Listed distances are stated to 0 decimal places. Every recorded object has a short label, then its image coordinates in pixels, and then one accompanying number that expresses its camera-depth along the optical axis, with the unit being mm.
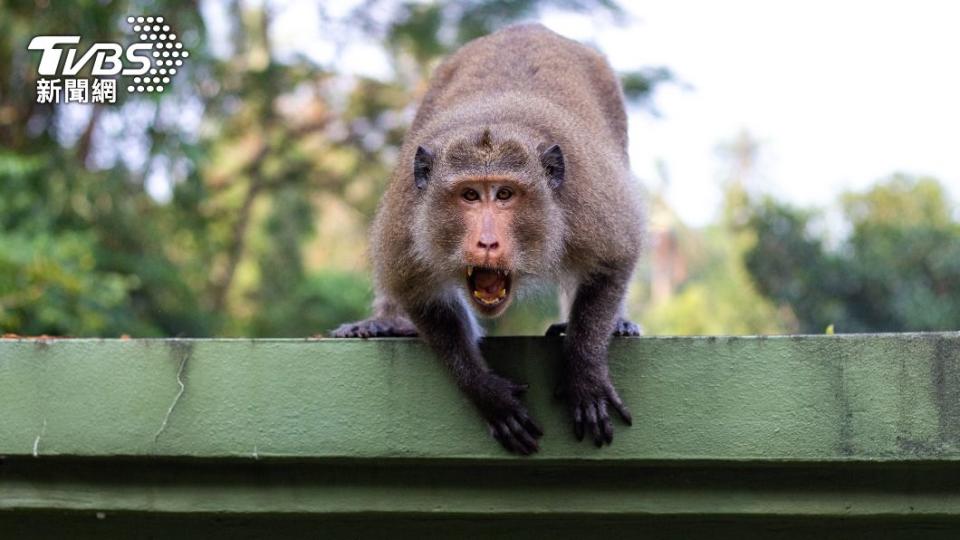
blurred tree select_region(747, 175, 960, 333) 11367
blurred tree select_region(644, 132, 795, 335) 12812
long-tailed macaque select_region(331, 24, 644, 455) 3486
